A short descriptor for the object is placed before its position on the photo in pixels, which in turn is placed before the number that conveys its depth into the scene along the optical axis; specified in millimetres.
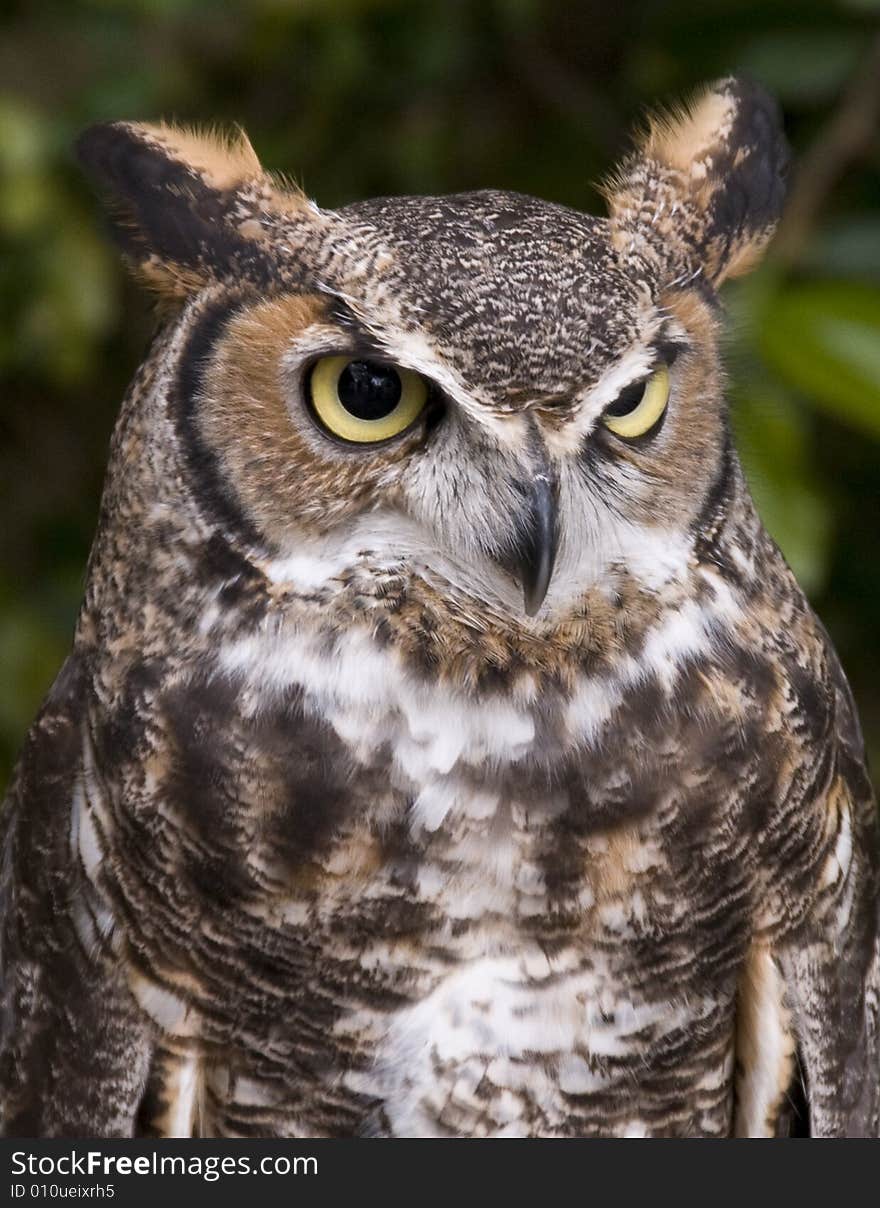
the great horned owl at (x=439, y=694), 3212
